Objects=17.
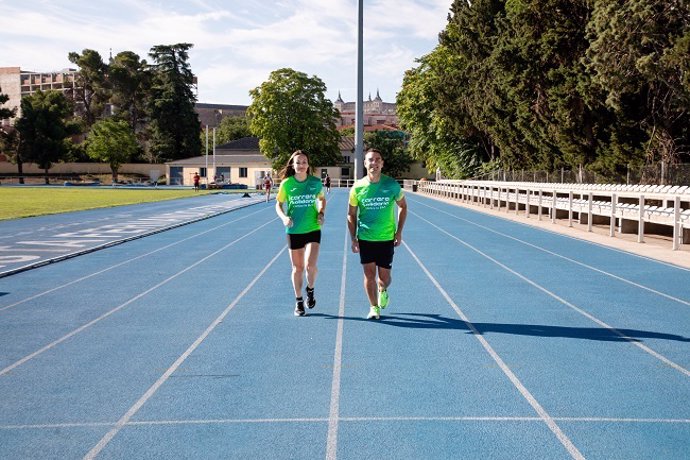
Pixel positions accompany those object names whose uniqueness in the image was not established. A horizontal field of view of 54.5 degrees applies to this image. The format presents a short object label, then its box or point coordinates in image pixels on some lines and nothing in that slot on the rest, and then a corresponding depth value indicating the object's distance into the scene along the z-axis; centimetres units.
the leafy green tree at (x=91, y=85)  10419
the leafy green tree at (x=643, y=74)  1873
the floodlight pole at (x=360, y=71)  2902
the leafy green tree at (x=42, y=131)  7938
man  716
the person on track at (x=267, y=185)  3806
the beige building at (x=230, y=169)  7894
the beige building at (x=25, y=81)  13388
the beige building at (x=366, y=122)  18976
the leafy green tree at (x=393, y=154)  9112
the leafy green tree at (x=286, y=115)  7194
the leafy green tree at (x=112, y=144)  8212
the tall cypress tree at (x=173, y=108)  9431
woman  754
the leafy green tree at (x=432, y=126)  4859
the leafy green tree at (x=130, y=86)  10200
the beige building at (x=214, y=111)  17388
